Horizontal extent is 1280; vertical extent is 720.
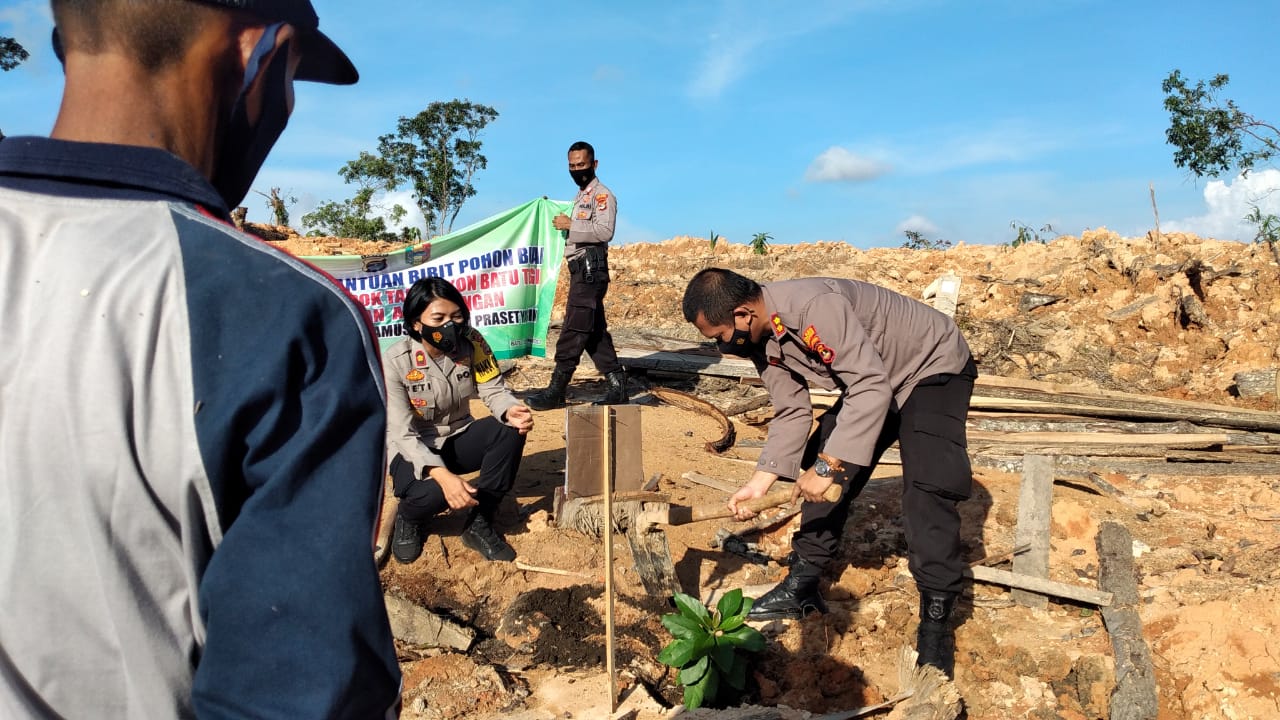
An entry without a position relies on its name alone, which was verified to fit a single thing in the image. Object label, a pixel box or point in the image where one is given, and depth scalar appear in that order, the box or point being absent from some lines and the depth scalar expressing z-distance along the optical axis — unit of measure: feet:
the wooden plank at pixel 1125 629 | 11.96
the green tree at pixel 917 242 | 55.06
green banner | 23.50
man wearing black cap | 2.71
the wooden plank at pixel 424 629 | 13.61
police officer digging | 12.02
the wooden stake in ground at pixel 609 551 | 11.60
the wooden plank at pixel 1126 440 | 21.95
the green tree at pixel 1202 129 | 38.37
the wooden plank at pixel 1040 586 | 14.38
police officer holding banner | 23.94
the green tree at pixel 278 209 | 66.13
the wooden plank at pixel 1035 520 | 15.56
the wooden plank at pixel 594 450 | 12.80
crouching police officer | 15.62
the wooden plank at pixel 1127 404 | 22.93
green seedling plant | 12.07
